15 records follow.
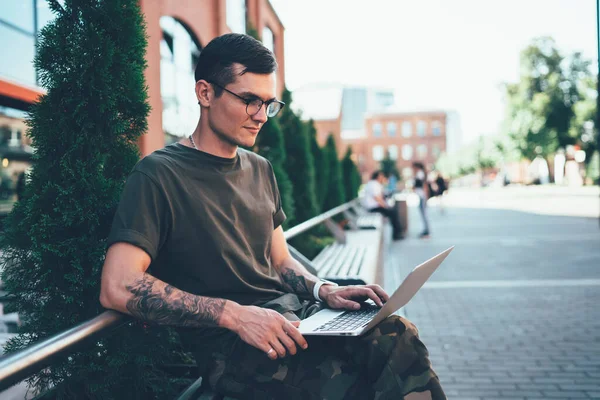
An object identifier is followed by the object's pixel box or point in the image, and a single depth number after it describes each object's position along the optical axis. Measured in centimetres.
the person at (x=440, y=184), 1951
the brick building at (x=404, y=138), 9856
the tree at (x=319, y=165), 1294
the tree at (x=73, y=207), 231
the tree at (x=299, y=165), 1013
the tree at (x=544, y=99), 5522
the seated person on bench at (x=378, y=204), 1432
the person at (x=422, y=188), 1441
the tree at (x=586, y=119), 5359
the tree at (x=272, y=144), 808
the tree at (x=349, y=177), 1859
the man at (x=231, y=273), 192
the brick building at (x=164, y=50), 891
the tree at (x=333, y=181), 1416
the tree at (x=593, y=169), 4969
